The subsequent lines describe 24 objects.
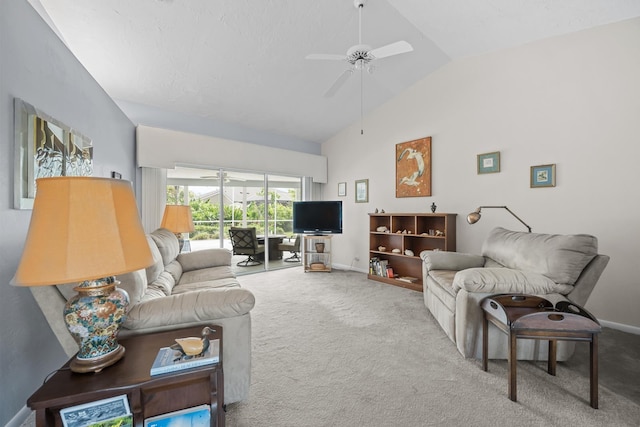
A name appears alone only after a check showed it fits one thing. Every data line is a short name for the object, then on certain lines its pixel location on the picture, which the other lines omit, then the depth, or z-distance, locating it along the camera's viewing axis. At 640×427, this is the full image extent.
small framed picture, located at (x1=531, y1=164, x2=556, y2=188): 3.04
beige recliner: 1.93
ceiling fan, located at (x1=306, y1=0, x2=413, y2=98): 2.36
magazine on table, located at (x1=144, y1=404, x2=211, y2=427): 1.08
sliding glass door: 4.55
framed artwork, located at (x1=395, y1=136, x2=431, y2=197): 4.22
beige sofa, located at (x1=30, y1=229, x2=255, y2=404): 1.22
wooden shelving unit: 3.92
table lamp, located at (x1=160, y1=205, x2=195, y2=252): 3.37
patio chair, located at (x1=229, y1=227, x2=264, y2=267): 5.02
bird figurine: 1.14
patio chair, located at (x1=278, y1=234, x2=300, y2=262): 5.66
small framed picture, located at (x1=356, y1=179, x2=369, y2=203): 5.15
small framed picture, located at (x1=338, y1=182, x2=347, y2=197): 5.59
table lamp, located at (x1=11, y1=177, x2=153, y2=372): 0.93
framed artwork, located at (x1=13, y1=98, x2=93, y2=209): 1.47
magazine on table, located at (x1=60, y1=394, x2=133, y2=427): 0.98
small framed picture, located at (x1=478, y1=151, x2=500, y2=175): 3.48
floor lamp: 2.77
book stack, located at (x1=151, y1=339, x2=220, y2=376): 1.07
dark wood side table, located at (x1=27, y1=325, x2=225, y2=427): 0.95
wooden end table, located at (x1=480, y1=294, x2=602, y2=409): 1.55
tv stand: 5.20
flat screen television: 5.09
